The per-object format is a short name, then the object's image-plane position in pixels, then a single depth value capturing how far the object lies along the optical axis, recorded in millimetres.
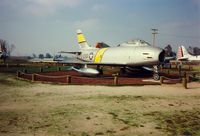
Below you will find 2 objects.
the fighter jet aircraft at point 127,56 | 20172
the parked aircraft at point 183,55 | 59862
